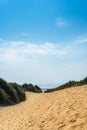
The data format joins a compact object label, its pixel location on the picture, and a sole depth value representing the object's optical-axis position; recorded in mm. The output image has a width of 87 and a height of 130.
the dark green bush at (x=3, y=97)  10531
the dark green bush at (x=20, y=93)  12911
